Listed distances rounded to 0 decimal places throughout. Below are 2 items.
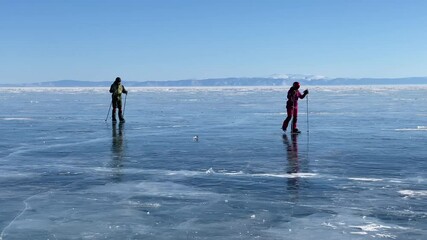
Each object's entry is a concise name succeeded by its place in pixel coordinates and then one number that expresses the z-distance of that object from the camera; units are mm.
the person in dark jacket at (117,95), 21953
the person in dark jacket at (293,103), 17484
